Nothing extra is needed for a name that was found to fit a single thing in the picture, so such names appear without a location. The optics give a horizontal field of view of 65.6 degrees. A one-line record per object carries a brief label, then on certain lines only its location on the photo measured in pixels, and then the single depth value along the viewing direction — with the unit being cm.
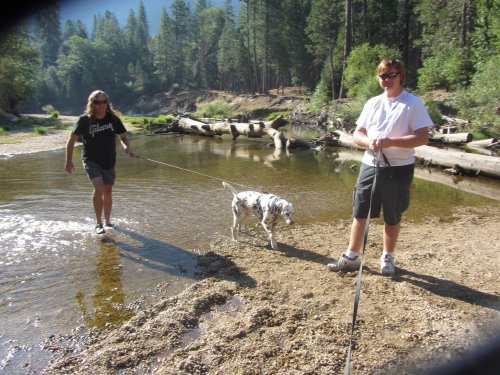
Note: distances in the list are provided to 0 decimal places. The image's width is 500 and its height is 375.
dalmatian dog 609
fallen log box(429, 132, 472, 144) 1670
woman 656
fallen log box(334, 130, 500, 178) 1216
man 447
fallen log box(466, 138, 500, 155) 1559
